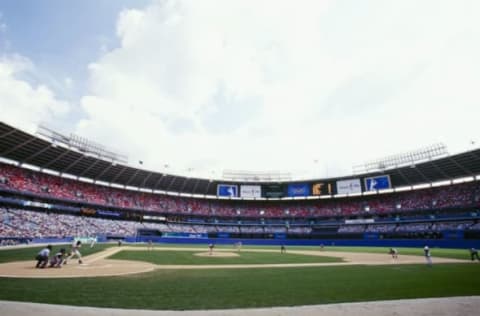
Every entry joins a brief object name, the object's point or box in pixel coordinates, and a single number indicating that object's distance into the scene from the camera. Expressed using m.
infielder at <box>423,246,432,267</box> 21.72
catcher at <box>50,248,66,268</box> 17.65
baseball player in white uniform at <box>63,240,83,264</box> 19.91
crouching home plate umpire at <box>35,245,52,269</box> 17.09
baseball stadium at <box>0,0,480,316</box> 9.02
